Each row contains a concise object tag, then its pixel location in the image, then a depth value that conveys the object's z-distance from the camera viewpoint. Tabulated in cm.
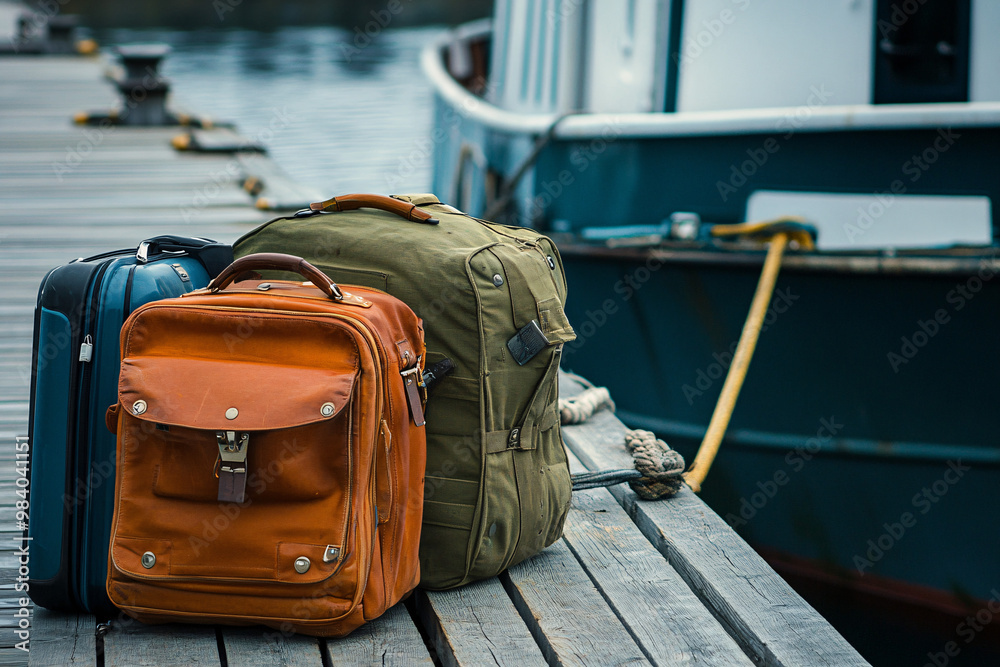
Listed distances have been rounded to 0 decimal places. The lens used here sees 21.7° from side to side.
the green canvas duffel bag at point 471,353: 322
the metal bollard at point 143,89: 1046
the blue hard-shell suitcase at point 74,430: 318
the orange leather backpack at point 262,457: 307
